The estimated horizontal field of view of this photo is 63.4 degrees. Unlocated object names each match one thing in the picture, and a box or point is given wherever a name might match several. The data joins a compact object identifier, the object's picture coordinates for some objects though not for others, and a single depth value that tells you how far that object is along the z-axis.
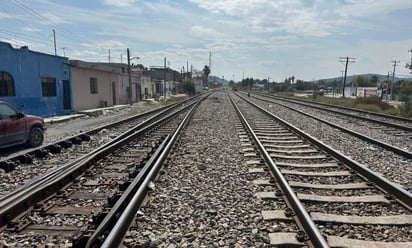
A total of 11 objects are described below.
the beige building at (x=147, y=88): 57.94
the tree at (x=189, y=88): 73.69
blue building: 19.58
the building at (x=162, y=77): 75.38
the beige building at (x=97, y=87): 28.69
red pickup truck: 10.05
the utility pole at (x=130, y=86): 40.05
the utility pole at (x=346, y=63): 76.85
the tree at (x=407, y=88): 54.66
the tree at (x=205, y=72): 163.01
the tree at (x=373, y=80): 112.97
